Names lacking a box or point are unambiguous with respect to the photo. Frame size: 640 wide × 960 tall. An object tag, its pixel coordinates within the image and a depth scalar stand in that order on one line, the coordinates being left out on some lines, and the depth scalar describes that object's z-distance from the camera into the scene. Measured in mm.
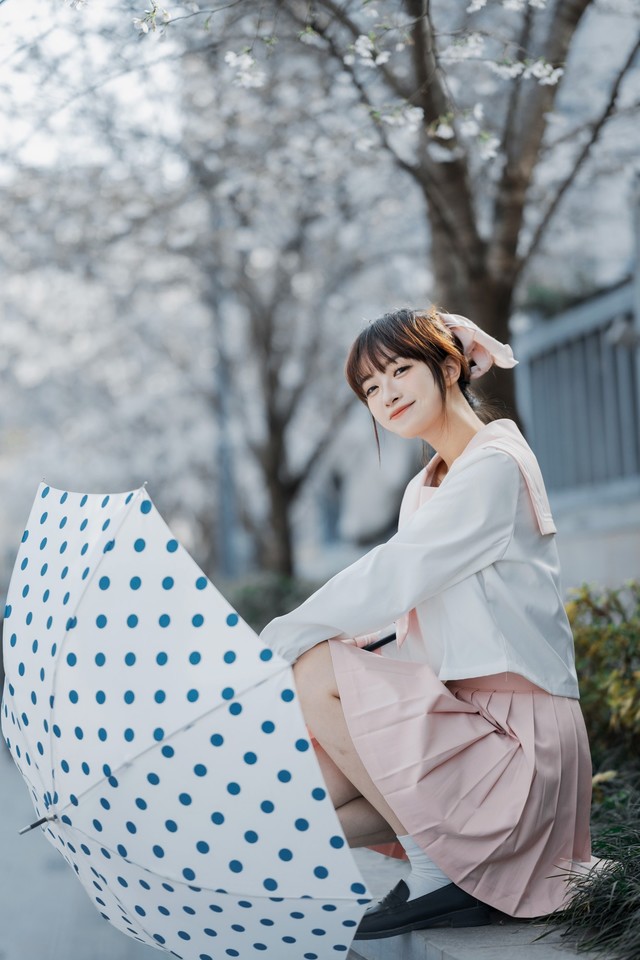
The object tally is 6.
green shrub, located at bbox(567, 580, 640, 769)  4168
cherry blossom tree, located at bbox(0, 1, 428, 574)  8859
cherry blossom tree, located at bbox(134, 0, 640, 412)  4348
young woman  2562
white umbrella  2143
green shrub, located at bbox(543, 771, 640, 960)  2500
